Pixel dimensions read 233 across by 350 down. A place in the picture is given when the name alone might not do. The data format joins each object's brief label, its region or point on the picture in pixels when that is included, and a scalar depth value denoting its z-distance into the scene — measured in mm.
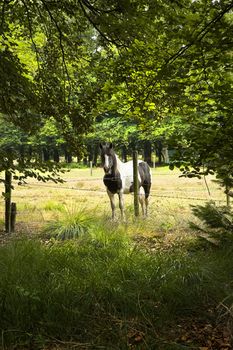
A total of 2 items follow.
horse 10195
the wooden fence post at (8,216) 9070
